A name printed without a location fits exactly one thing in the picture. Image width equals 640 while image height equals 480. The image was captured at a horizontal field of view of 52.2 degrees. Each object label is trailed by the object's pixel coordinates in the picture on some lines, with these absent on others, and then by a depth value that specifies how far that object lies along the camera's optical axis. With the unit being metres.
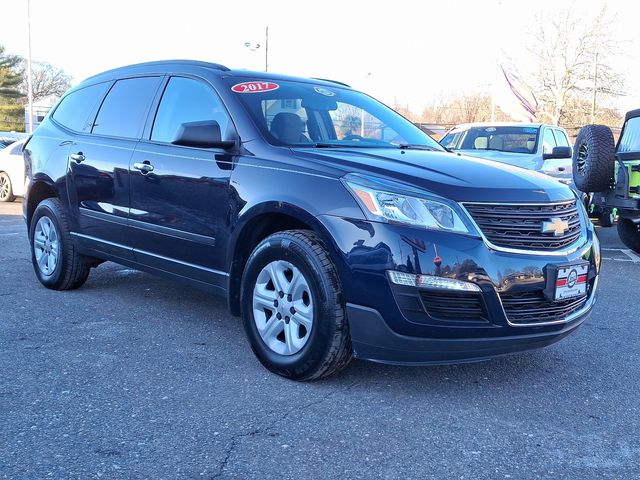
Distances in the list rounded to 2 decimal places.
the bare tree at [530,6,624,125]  41.12
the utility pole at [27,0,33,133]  30.94
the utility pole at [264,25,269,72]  24.46
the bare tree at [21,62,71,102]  67.38
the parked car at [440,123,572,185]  10.23
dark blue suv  3.14
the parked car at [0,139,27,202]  13.38
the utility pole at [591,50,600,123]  40.51
